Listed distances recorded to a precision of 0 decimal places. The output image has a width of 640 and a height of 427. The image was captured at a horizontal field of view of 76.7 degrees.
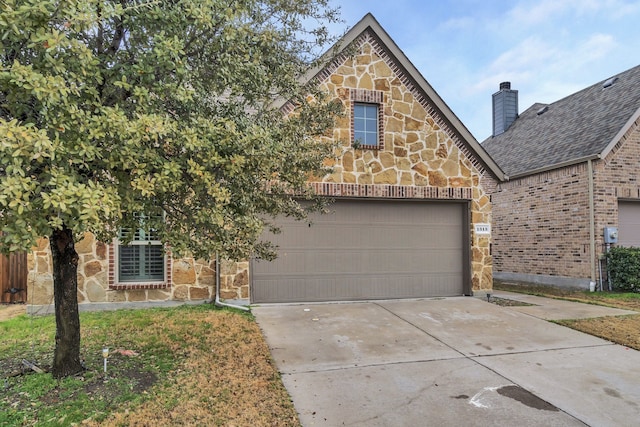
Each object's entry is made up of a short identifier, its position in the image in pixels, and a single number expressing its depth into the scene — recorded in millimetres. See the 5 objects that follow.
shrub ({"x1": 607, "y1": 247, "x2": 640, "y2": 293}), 11039
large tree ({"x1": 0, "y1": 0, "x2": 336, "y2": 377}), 2902
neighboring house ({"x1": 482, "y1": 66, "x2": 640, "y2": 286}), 11758
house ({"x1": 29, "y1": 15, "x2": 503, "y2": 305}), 9375
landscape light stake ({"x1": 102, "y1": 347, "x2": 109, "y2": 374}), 4600
